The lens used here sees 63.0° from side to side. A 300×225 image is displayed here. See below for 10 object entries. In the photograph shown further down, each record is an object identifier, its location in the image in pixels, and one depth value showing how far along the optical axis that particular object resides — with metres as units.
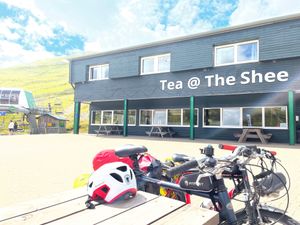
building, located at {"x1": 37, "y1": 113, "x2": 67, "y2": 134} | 25.75
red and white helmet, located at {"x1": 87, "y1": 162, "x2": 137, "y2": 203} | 1.67
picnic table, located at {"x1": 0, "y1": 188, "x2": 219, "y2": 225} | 1.38
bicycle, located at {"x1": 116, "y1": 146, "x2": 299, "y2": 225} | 1.70
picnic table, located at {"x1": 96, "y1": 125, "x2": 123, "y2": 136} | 18.89
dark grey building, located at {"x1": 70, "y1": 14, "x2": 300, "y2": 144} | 11.87
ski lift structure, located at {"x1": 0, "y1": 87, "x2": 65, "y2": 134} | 26.20
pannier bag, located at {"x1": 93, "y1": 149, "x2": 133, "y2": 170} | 2.37
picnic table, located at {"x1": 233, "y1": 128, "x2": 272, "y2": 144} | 12.84
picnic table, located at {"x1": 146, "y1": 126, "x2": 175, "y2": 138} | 16.56
